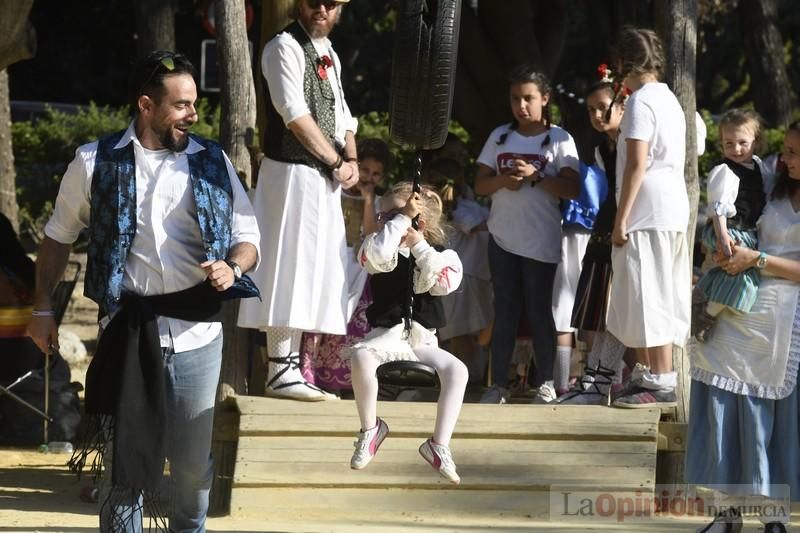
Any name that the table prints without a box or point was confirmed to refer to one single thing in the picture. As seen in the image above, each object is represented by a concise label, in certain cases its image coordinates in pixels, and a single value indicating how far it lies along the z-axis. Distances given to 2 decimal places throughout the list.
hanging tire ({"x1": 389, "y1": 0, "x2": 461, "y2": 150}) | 11.15
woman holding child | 12.52
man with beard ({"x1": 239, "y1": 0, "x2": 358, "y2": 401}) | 13.84
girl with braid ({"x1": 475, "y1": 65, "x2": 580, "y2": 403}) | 15.70
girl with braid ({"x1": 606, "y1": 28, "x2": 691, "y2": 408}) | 14.02
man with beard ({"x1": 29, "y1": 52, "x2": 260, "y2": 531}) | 10.40
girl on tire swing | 11.70
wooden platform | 13.86
